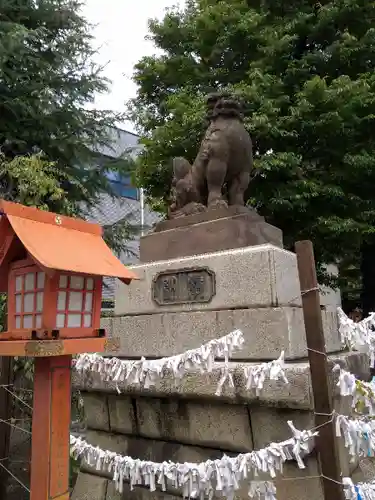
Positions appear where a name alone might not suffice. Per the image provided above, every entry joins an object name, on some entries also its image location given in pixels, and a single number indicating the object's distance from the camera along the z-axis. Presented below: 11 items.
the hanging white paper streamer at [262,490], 2.93
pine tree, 7.97
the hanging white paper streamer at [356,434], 2.60
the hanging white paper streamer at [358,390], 2.72
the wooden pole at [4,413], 3.84
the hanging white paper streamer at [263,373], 2.81
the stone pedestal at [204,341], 3.21
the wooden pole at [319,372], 2.27
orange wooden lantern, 2.54
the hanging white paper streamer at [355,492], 2.55
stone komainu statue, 4.28
